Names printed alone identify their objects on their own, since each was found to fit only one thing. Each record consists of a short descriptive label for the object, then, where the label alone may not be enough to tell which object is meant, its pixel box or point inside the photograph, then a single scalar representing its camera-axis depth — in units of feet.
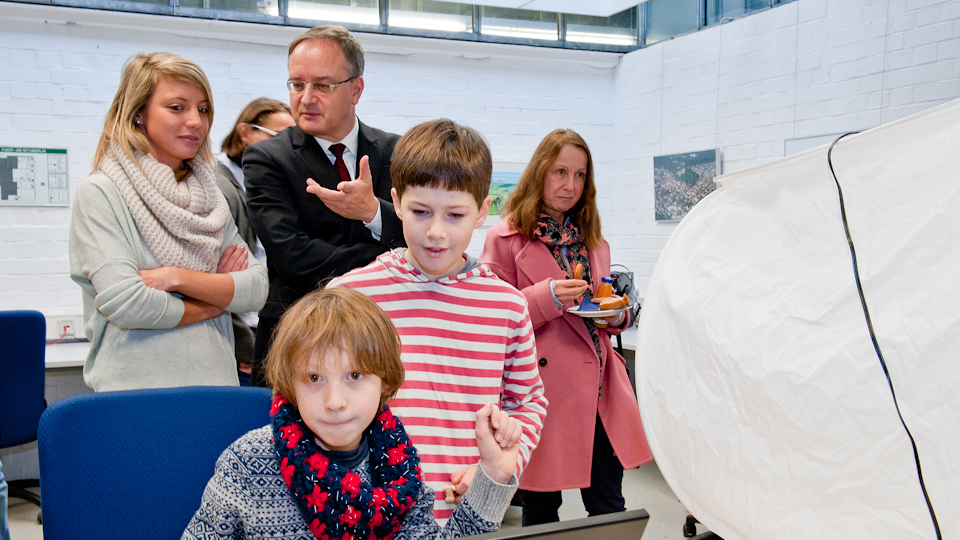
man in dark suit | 5.31
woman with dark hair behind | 7.06
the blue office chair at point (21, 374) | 9.42
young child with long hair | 2.88
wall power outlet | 12.06
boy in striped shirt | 3.85
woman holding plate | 7.23
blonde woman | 4.99
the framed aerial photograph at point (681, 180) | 14.49
